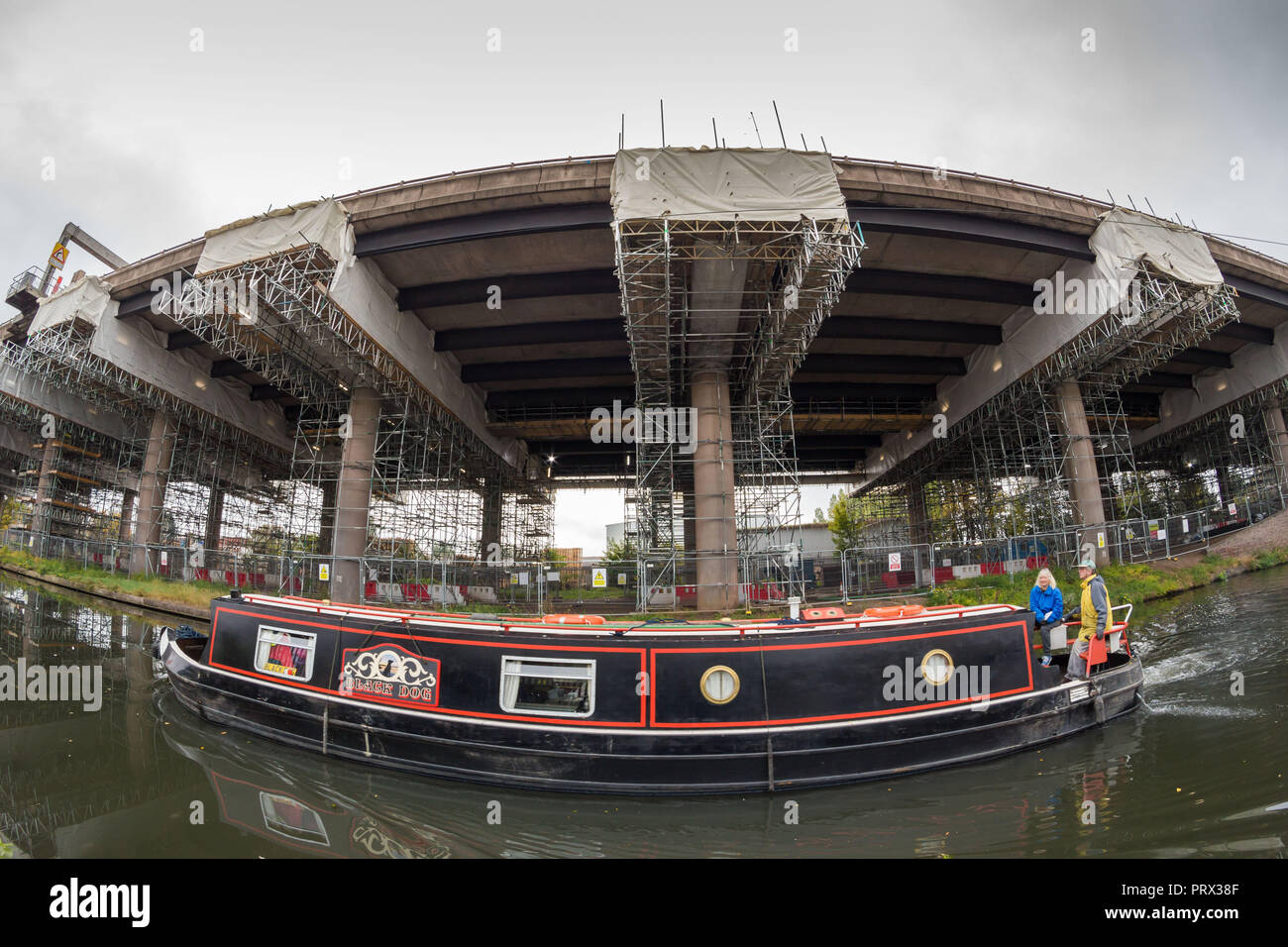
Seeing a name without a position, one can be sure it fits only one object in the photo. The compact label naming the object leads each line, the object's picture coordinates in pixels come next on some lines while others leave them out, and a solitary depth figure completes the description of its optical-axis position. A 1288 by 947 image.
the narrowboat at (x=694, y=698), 5.95
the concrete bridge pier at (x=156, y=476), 23.91
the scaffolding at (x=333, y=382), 15.63
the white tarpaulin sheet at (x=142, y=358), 19.77
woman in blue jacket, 7.39
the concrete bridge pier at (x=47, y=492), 28.89
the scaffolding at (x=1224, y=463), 24.38
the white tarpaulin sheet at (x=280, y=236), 14.75
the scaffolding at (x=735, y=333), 13.19
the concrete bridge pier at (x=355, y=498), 18.08
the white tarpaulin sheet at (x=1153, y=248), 15.92
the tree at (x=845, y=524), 39.66
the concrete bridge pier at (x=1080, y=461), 20.02
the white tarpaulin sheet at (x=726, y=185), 12.64
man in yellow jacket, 6.91
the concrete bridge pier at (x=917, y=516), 33.69
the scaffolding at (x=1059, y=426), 17.27
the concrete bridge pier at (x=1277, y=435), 25.69
